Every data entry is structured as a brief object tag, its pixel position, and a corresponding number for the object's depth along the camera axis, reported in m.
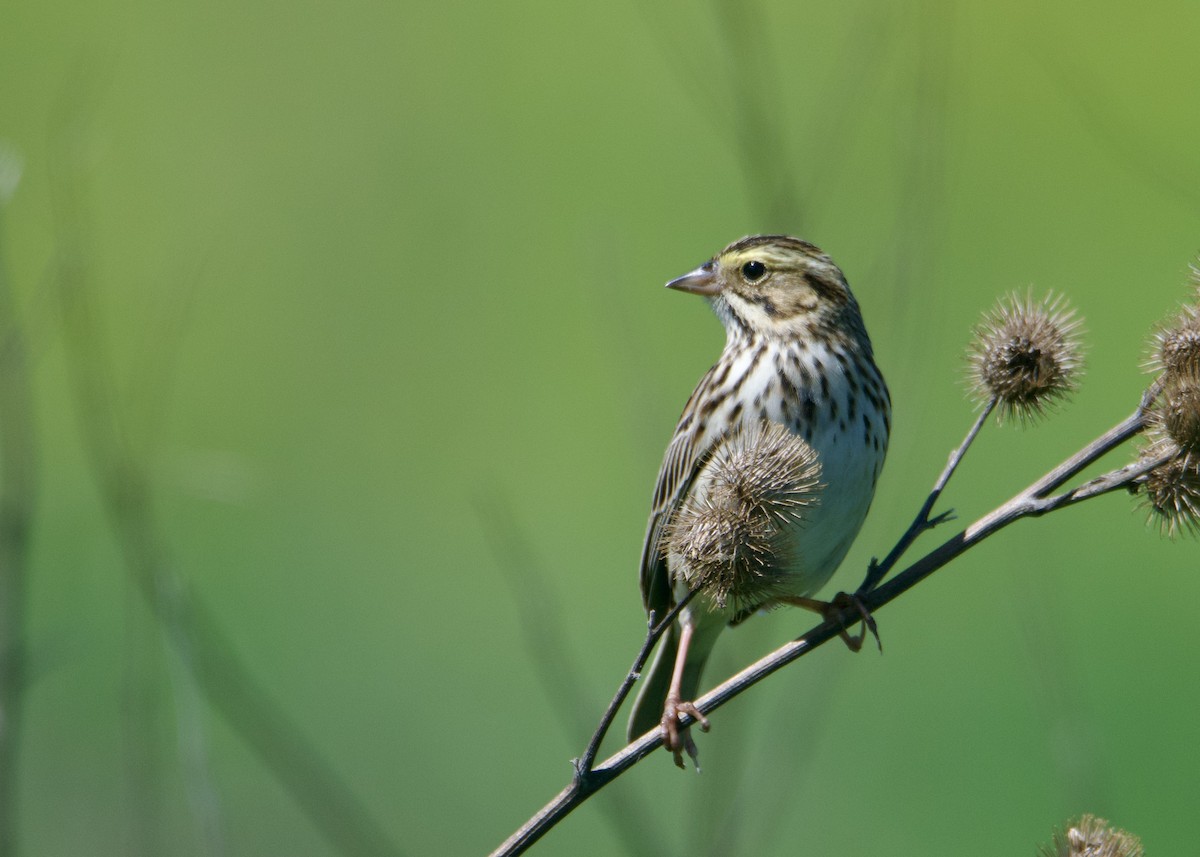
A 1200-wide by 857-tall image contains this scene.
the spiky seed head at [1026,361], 7.09
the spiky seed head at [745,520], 6.02
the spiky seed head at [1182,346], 5.96
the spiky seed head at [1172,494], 6.06
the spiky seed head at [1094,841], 5.25
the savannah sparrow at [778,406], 8.45
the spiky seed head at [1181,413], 5.75
